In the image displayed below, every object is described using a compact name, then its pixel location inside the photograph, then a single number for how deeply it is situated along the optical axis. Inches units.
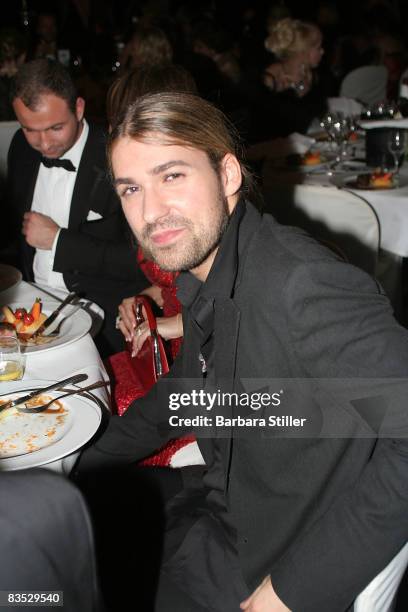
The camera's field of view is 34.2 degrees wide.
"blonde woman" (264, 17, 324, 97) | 201.6
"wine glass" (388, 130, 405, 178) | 136.6
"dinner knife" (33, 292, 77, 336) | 73.6
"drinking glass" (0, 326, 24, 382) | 62.5
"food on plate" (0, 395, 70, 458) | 50.4
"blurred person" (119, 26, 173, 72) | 175.2
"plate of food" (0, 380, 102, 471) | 48.4
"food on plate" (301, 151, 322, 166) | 153.2
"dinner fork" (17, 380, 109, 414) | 55.2
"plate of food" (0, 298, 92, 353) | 69.4
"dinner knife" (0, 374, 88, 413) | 56.0
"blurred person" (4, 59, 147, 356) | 103.0
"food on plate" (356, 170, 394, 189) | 130.3
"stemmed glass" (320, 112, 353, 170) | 153.9
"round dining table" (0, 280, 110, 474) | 48.5
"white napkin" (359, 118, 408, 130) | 158.5
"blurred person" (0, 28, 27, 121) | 195.9
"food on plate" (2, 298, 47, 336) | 73.8
